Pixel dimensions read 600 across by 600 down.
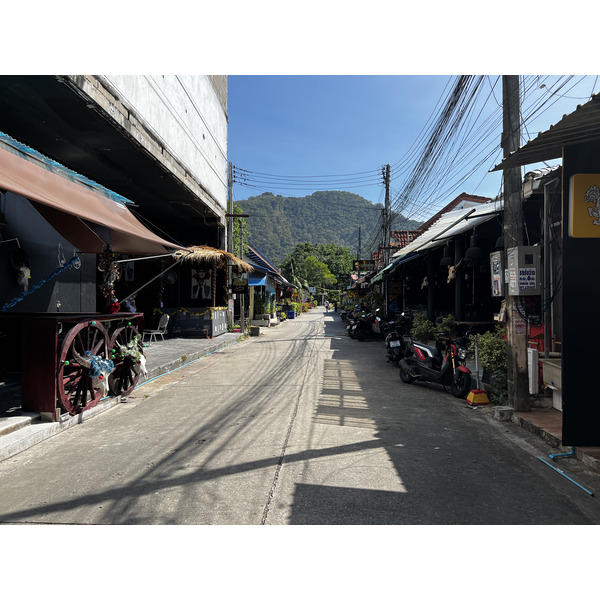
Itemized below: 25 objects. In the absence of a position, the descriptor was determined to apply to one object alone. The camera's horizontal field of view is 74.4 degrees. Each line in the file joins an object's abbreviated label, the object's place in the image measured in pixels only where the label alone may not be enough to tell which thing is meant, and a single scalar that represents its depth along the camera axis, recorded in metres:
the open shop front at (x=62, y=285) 4.68
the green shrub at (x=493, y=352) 6.57
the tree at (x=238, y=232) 27.70
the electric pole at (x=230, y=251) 16.62
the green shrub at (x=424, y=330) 11.79
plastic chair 13.22
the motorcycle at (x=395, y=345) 9.54
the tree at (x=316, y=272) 63.97
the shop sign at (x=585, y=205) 3.45
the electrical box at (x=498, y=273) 5.91
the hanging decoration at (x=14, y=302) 5.20
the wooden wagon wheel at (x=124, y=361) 6.27
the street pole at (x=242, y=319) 17.97
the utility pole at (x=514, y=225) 5.45
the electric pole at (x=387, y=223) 21.88
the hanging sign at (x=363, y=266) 36.50
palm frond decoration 14.52
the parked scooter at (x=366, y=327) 16.64
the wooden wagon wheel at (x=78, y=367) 4.84
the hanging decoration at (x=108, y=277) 6.73
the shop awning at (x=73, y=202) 3.83
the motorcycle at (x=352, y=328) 16.77
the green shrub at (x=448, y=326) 10.54
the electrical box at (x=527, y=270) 5.30
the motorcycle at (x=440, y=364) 6.62
